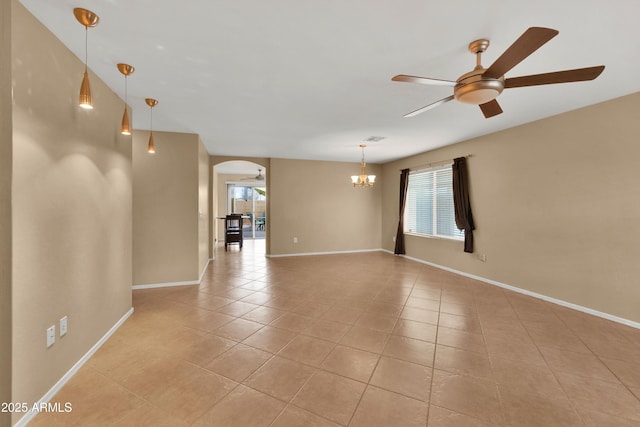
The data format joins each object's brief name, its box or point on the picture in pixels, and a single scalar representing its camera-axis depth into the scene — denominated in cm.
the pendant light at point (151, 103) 298
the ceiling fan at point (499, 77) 147
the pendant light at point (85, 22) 167
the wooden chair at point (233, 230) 810
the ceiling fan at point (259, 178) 932
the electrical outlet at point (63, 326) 195
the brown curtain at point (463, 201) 484
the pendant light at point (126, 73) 229
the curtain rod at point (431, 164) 528
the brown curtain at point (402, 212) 656
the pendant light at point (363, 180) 559
